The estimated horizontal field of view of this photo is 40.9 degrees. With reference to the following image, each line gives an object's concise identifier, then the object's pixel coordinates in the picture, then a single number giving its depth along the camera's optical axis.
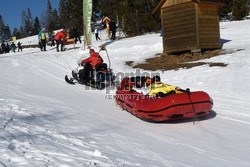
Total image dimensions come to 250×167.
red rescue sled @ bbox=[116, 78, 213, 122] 6.58
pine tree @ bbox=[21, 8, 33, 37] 113.21
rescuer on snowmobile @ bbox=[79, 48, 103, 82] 11.55
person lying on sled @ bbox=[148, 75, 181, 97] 7.38
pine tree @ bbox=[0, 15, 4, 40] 114.71
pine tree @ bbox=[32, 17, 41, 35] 98.50
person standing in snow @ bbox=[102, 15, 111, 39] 29.13
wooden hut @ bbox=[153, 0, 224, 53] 16.12
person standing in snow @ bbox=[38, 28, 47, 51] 25.20
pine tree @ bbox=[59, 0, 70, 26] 64.97
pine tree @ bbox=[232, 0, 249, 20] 28.78
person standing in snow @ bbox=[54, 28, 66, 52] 22.59
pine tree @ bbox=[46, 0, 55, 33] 74.59
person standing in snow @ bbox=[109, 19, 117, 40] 26.99
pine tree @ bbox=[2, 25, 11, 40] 117.12
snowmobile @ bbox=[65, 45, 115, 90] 11.32
